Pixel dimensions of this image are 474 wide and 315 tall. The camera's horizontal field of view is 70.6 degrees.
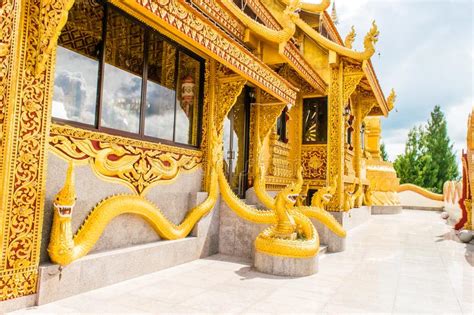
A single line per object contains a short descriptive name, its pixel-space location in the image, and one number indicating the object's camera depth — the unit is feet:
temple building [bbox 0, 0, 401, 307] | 10.25
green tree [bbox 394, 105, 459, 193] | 104.22
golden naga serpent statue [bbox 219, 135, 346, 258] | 16.11
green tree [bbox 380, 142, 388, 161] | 123.74
